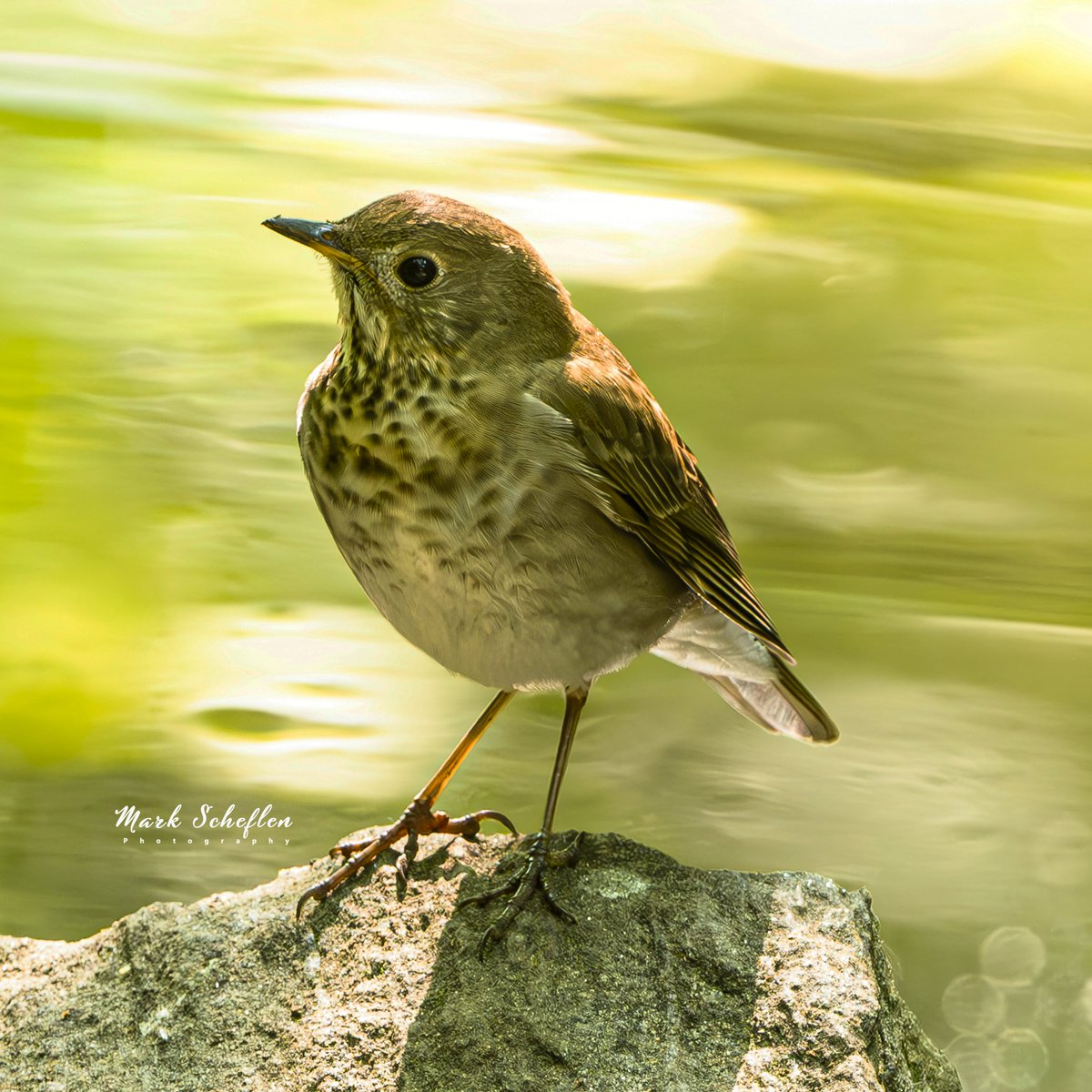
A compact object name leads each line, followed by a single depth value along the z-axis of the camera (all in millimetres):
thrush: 4887
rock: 4754
